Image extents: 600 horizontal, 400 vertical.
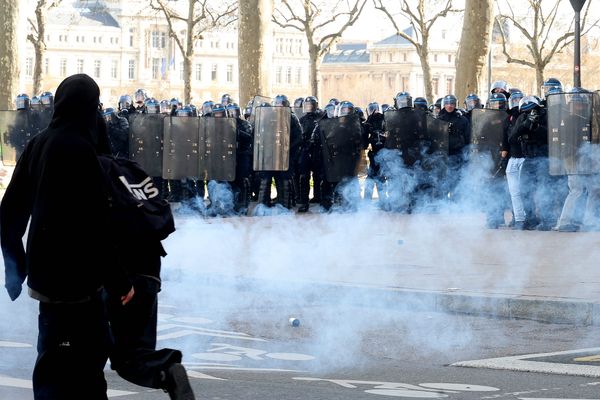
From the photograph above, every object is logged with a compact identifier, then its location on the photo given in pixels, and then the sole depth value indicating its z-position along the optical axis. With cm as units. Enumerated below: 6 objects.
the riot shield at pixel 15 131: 2589
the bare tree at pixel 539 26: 5516
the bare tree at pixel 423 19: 5472
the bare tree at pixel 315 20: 5481
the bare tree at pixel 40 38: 4847
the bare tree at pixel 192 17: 5516
